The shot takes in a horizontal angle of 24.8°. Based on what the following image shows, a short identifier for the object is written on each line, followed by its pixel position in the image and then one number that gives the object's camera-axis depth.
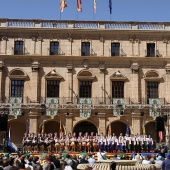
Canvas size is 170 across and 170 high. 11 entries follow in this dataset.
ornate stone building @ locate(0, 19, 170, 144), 39.41
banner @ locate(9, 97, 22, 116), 38.22
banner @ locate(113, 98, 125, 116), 38.53
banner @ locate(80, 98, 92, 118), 38.44
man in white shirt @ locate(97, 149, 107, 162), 23.56
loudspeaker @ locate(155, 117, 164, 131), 34.53
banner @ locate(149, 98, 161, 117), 38.69
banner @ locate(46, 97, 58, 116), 38.34
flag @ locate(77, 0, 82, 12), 41.08
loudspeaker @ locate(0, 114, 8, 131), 33.12
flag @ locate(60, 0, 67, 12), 40.48
